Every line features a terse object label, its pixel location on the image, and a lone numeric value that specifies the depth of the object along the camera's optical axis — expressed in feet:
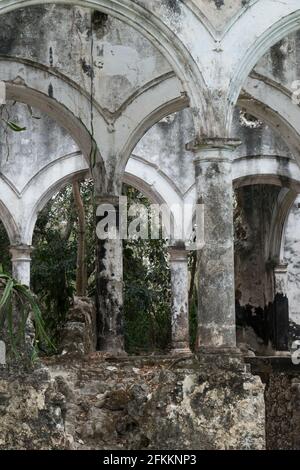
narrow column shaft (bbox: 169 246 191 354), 56.54
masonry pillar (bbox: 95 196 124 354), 43.83
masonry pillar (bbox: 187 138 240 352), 31.12
